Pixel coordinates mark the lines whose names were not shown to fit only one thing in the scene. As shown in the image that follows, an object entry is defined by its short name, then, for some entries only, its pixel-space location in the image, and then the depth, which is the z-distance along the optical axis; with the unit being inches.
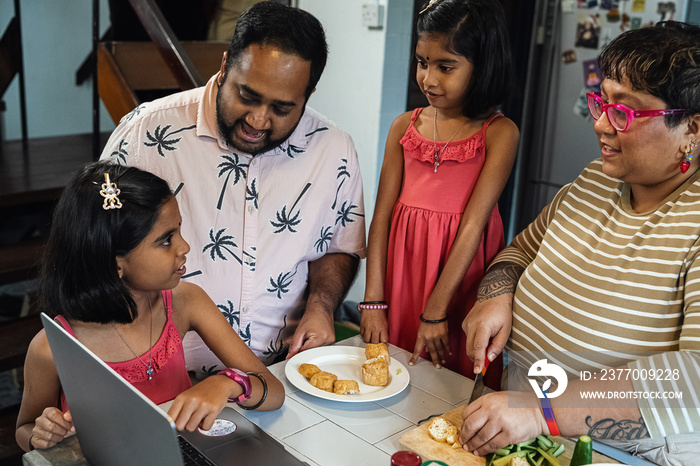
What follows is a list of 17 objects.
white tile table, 45.8
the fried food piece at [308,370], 55.7
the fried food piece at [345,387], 53.4
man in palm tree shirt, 64.2
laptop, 33.7
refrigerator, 151.3
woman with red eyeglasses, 45.1
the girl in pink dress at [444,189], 69.7
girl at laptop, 52.7
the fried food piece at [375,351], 58.4
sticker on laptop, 47.2
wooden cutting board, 44.9
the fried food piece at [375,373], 55.0
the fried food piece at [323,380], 53.8
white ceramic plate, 52.8
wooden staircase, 103.7
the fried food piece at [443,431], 46.6
